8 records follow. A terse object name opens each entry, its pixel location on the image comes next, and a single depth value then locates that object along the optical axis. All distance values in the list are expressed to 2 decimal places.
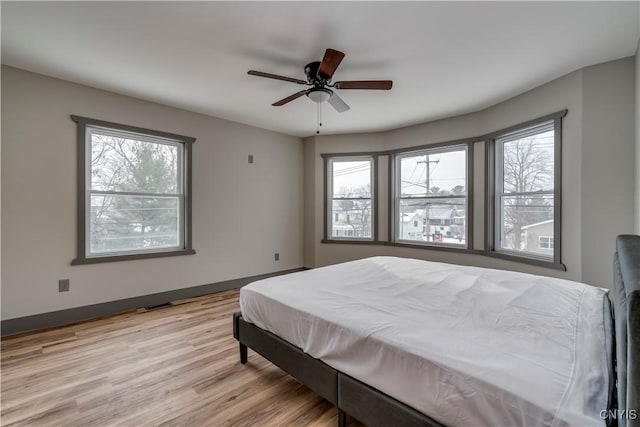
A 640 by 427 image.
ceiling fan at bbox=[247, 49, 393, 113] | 2.29
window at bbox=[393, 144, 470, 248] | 4.32
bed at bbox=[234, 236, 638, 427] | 1.01
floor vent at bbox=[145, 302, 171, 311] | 3.65
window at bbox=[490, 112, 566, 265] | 3.17
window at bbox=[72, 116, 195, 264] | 3.32
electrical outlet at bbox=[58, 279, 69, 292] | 3.11
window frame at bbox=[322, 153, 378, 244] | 5.06
